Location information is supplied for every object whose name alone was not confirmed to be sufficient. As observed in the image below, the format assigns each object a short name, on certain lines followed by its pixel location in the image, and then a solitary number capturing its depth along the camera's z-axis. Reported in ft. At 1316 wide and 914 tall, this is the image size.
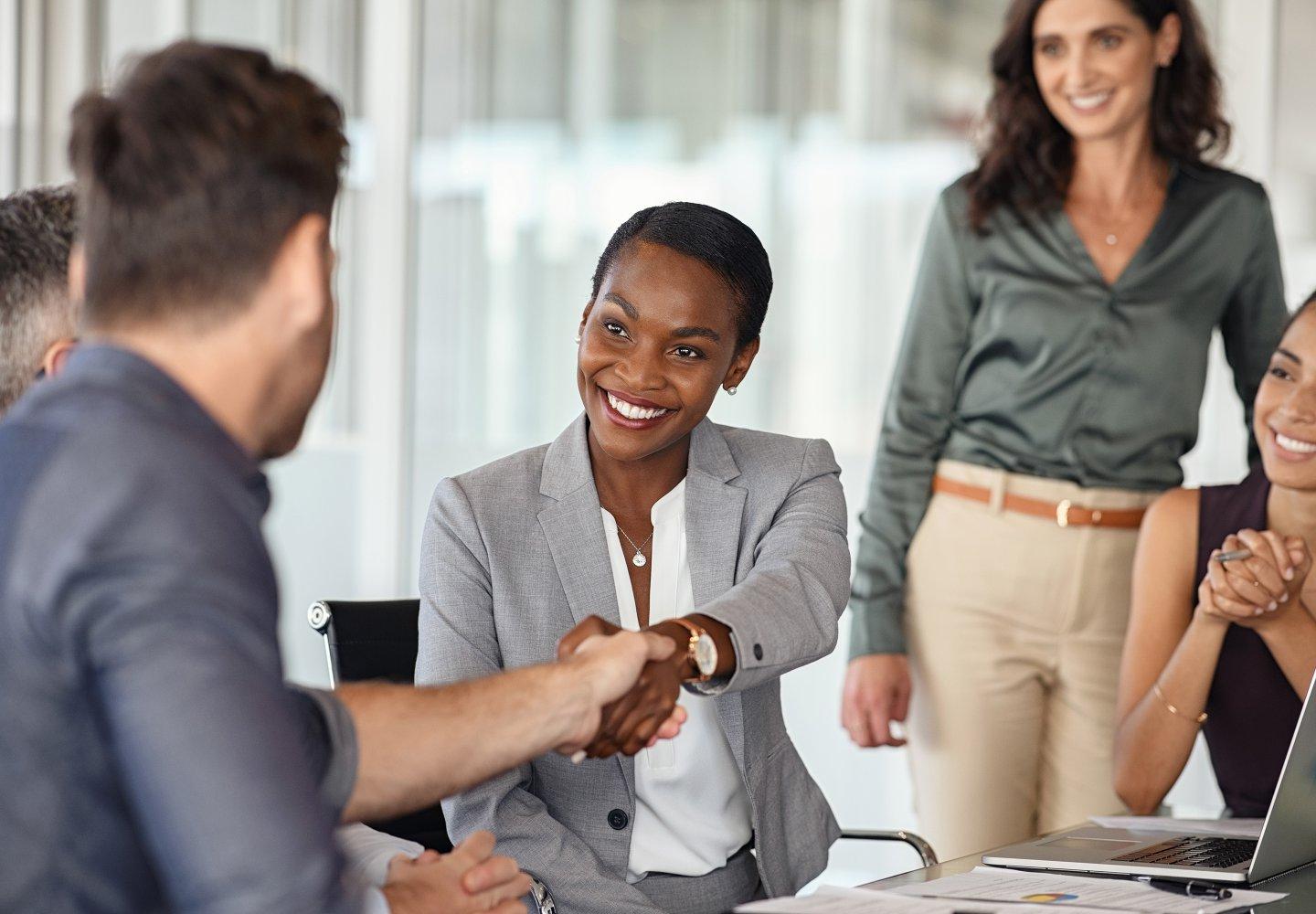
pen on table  9.65
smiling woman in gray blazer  10.37
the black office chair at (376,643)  10.98
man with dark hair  7.39
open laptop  9.84
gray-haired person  9.60
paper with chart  9.27
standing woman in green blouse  12.30
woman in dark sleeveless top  11.00
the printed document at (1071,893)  9.49
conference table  9.59
